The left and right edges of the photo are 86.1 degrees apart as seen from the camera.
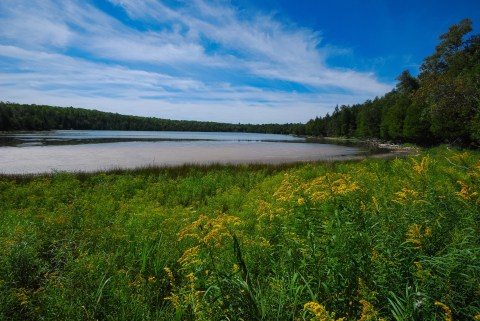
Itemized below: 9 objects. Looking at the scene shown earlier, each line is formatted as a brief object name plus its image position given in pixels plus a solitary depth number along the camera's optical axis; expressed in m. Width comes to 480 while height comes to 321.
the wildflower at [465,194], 3.42
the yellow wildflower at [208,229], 2.50
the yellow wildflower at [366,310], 1.94
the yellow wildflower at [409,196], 3.74
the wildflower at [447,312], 1.75
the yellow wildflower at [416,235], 2.74
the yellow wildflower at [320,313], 1.85
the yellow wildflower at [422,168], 4.03
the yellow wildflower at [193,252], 3.02
